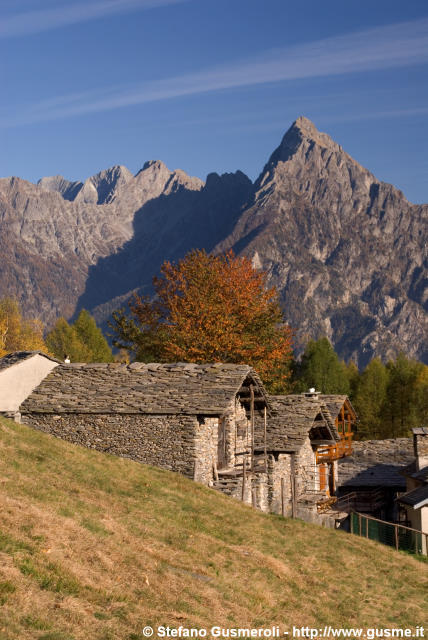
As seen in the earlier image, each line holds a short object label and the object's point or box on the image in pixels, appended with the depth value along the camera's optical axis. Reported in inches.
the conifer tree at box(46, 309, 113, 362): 3430.1
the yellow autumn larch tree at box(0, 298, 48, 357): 3412.9
